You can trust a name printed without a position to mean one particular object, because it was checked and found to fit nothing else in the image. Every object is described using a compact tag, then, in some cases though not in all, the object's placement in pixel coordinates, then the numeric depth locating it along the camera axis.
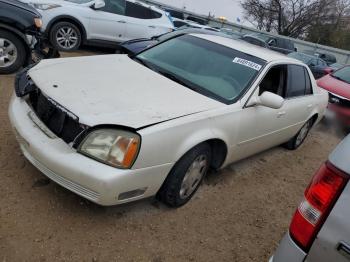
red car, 7.93
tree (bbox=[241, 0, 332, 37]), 41.25
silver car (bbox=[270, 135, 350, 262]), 1.83
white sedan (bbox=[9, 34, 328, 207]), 2.92
